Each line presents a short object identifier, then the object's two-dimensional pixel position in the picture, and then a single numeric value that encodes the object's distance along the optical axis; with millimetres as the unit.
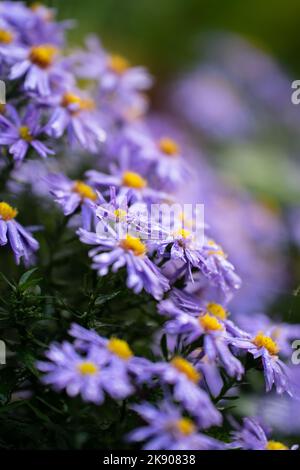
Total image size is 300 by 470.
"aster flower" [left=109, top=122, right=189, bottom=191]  494
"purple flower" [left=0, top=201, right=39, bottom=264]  404
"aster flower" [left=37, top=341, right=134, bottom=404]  352
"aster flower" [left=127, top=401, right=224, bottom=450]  351
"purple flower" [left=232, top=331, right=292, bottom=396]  393
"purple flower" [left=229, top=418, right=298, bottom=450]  385
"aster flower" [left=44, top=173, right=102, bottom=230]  427
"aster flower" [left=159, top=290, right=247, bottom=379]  383
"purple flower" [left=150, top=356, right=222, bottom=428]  358
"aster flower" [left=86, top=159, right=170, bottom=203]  451
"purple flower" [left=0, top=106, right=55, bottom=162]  432
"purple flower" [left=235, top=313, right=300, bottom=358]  450
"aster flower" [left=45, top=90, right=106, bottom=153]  455
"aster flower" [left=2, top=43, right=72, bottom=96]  451
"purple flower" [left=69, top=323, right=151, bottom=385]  363
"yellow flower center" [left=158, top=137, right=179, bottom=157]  506
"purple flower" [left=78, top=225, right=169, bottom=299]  377
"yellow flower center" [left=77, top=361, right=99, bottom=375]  355
